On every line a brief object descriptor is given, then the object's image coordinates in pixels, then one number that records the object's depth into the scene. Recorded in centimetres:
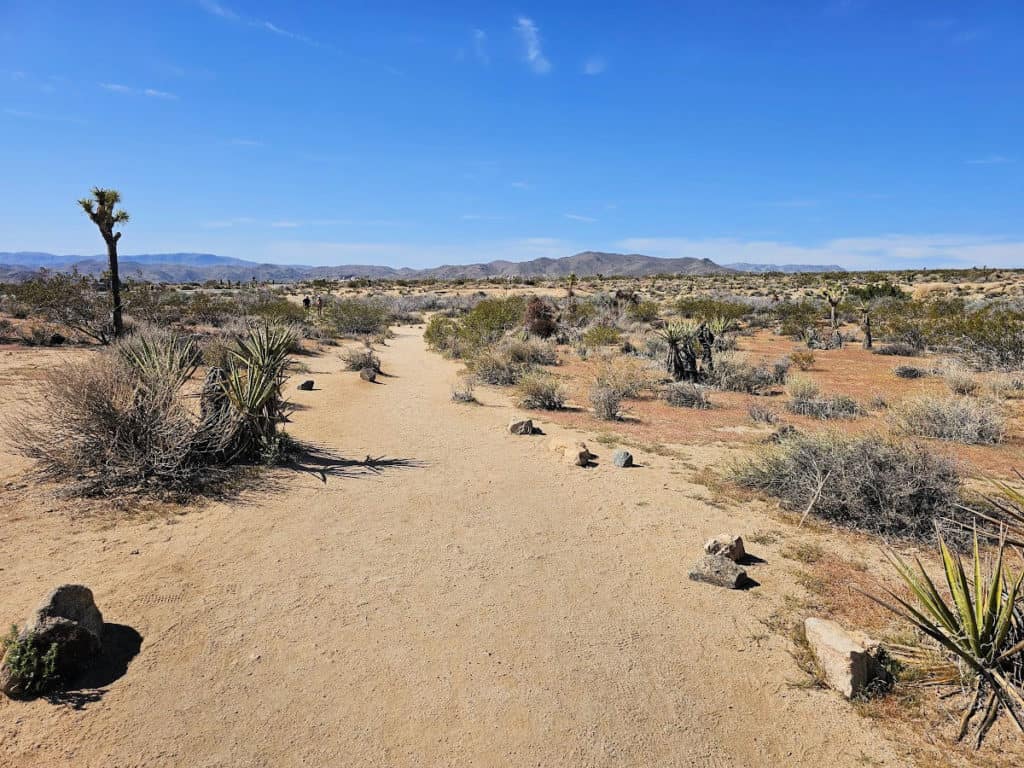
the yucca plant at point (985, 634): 330
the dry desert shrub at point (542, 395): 1292
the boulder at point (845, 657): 375
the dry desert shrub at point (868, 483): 623
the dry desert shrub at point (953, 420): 973
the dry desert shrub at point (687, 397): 1338
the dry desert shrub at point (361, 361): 1745
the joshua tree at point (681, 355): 1619
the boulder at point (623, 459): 870
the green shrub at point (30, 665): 350
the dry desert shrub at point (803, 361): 1811
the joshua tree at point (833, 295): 2742
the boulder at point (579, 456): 874
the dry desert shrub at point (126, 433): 671
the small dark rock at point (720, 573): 518
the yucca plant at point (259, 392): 802
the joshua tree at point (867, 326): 2295
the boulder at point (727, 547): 556
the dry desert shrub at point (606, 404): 1195
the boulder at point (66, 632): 357
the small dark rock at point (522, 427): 1062
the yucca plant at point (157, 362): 736
